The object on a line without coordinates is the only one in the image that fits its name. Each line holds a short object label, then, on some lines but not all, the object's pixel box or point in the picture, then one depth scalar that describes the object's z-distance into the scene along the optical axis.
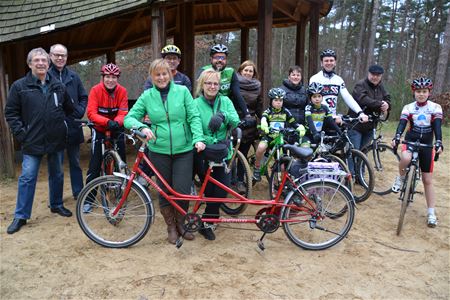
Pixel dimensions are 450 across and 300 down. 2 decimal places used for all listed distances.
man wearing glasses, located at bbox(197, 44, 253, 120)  4.48
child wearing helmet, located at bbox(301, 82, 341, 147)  4.84
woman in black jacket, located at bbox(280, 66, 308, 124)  4.94
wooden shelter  5.91
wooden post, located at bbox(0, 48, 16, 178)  6.19
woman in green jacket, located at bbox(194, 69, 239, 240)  3.73
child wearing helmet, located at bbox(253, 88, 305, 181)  4.72
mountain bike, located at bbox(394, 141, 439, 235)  4.27
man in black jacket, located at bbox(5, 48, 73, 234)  4.03
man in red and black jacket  4.27
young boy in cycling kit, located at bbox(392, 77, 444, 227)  4.38
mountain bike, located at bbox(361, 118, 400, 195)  5.36
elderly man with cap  5.41
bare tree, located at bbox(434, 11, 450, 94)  14.70
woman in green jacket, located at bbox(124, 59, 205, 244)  3.54
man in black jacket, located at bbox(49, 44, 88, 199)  4.50
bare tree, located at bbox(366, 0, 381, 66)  17.60
